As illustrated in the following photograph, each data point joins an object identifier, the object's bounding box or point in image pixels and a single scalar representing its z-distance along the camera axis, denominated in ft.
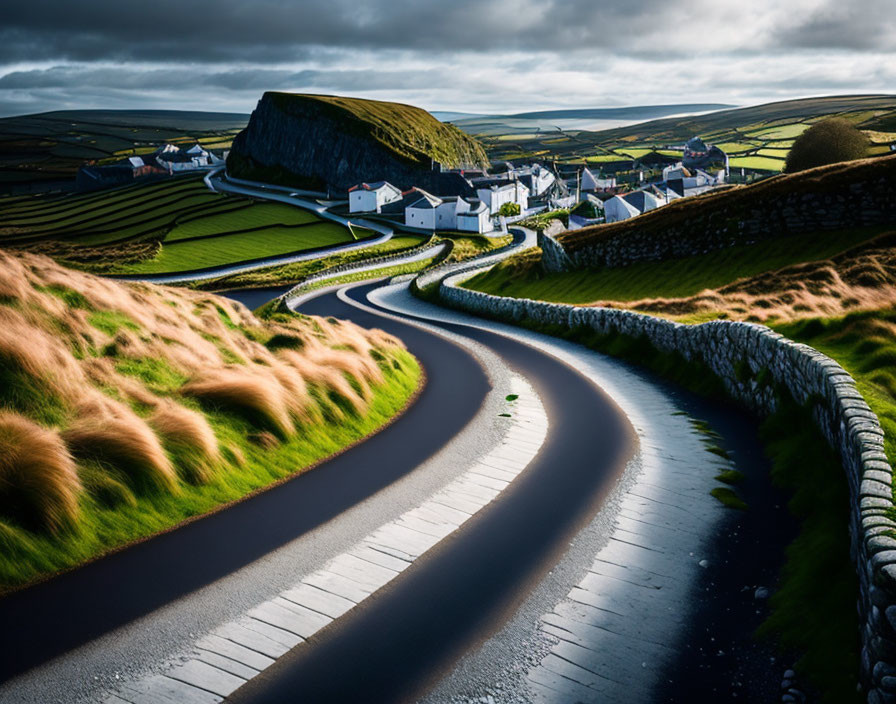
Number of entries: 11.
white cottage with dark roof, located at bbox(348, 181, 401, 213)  412.16
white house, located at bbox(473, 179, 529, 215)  425.28
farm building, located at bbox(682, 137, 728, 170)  568.82
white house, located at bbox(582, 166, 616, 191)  536.01
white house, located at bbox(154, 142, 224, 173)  620.57
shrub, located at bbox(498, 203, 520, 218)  420.77
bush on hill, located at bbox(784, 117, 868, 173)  209.77
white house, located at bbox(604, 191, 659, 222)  309.83
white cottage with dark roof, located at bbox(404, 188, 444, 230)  354.74
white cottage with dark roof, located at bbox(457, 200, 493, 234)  352.08
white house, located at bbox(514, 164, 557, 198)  518.33
